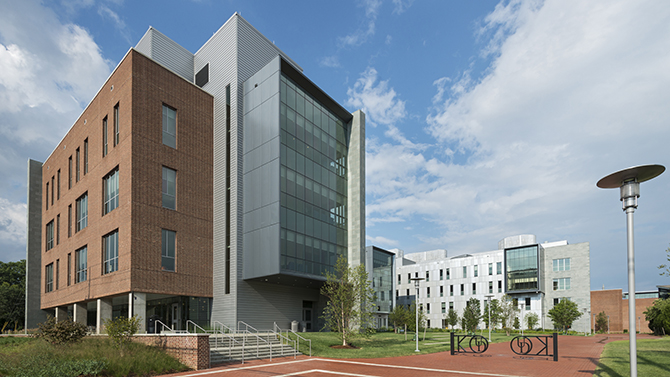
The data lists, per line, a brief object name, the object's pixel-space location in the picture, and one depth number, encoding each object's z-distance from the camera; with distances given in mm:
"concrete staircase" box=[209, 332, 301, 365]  20938
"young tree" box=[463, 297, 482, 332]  52831
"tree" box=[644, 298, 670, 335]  39088
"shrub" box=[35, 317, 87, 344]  19594
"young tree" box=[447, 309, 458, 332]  70750
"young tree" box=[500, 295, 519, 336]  52578
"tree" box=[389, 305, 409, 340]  43362
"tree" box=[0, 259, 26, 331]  56281
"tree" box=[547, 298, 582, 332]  63219
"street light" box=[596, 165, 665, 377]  8211
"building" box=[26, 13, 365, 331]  28125
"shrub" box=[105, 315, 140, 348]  18266
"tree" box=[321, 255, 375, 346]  28375
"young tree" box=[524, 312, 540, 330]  70375
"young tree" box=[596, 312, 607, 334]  87438
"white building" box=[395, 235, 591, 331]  74688
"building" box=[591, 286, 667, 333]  89125
